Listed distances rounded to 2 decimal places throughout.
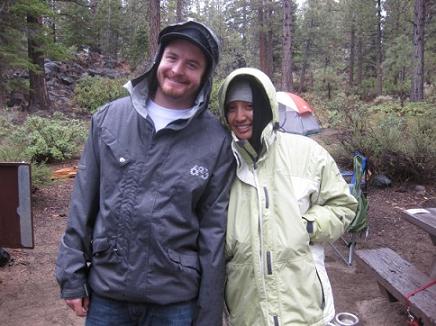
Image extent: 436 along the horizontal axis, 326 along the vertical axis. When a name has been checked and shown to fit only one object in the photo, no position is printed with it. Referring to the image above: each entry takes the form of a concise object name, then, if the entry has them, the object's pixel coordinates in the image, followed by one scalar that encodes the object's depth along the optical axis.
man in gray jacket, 1.68
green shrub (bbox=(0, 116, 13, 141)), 8.45
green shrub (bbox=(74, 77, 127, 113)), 16.77
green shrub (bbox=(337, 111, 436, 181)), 6.99
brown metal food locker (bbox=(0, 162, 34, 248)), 3.41
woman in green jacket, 1.75
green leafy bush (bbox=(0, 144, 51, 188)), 6.14
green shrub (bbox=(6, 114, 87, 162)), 7.96
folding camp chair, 4.79
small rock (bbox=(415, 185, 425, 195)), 6.98
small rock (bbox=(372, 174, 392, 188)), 7.15
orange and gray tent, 7.22
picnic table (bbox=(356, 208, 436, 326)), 3.08
